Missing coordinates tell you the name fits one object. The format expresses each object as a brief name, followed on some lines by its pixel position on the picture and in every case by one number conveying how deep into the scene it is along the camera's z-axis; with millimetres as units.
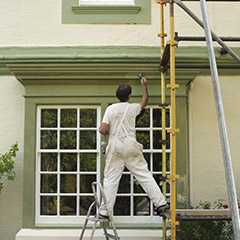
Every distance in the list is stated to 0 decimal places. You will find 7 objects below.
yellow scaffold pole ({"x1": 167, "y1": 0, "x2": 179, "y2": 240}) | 5030
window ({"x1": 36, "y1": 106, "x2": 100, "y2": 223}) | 6543
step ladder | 5204
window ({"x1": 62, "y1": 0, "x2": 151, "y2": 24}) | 6781
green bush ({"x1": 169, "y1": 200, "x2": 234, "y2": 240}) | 5664
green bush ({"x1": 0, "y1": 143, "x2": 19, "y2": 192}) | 6129
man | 5715
